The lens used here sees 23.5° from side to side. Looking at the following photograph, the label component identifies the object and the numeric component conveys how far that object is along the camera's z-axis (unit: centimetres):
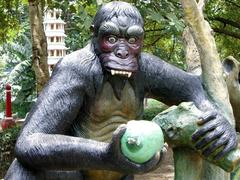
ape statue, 195
